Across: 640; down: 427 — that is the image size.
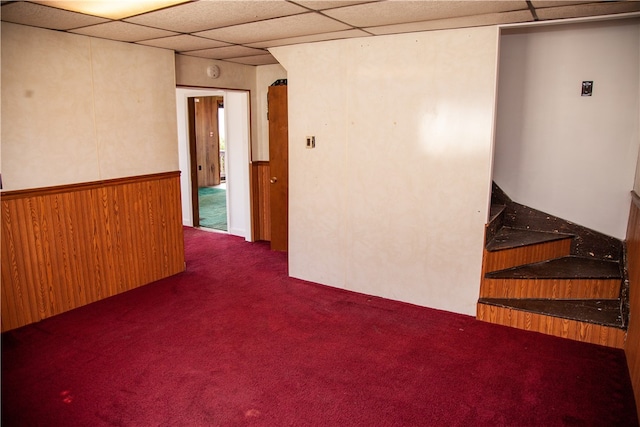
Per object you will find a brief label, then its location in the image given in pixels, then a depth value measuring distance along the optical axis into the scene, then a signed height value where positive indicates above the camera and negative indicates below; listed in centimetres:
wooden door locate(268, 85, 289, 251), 572 -34
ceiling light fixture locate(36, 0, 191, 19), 292 +87
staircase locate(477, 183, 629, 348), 347 -116
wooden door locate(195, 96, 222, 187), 1102 -6
